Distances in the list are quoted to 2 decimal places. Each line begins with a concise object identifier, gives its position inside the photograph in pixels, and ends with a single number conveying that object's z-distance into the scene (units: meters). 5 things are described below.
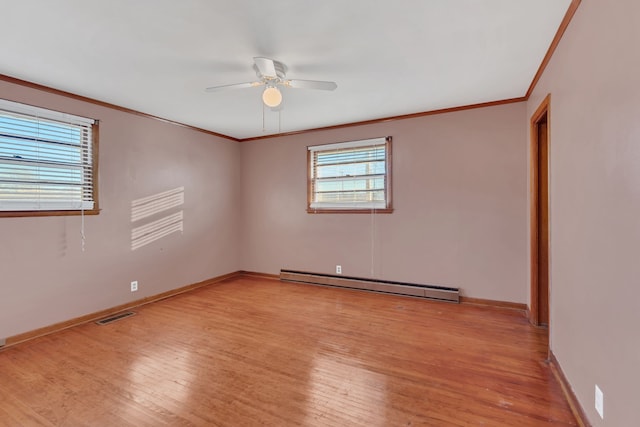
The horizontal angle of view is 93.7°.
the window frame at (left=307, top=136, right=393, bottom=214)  4.30
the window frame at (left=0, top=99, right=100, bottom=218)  2.83
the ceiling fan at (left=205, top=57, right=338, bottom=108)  2.37
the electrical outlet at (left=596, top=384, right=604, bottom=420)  1.49
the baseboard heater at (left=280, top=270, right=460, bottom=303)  3.95
